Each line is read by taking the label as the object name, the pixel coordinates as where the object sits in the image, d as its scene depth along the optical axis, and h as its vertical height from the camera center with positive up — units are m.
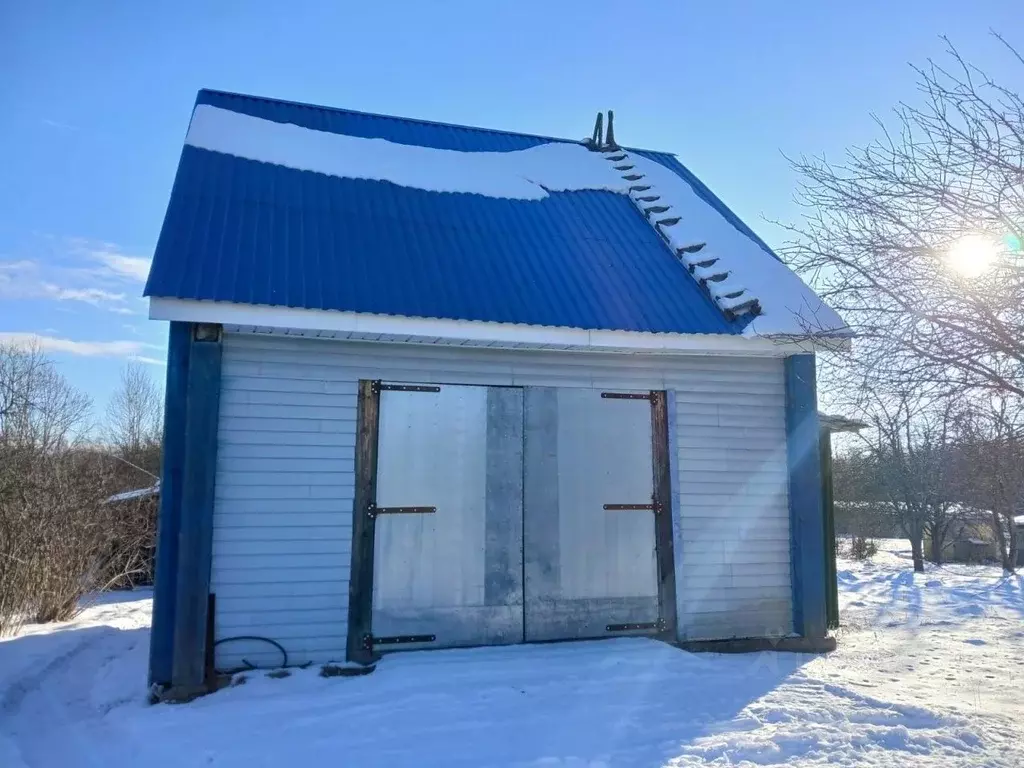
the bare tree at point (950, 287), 4.80 +1.32
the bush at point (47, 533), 9.41 -0.47
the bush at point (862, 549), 23.42 -1.36
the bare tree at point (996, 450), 5.43 +0.43
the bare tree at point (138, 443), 24.31 +1.90
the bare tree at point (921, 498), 17.20 +0.13
